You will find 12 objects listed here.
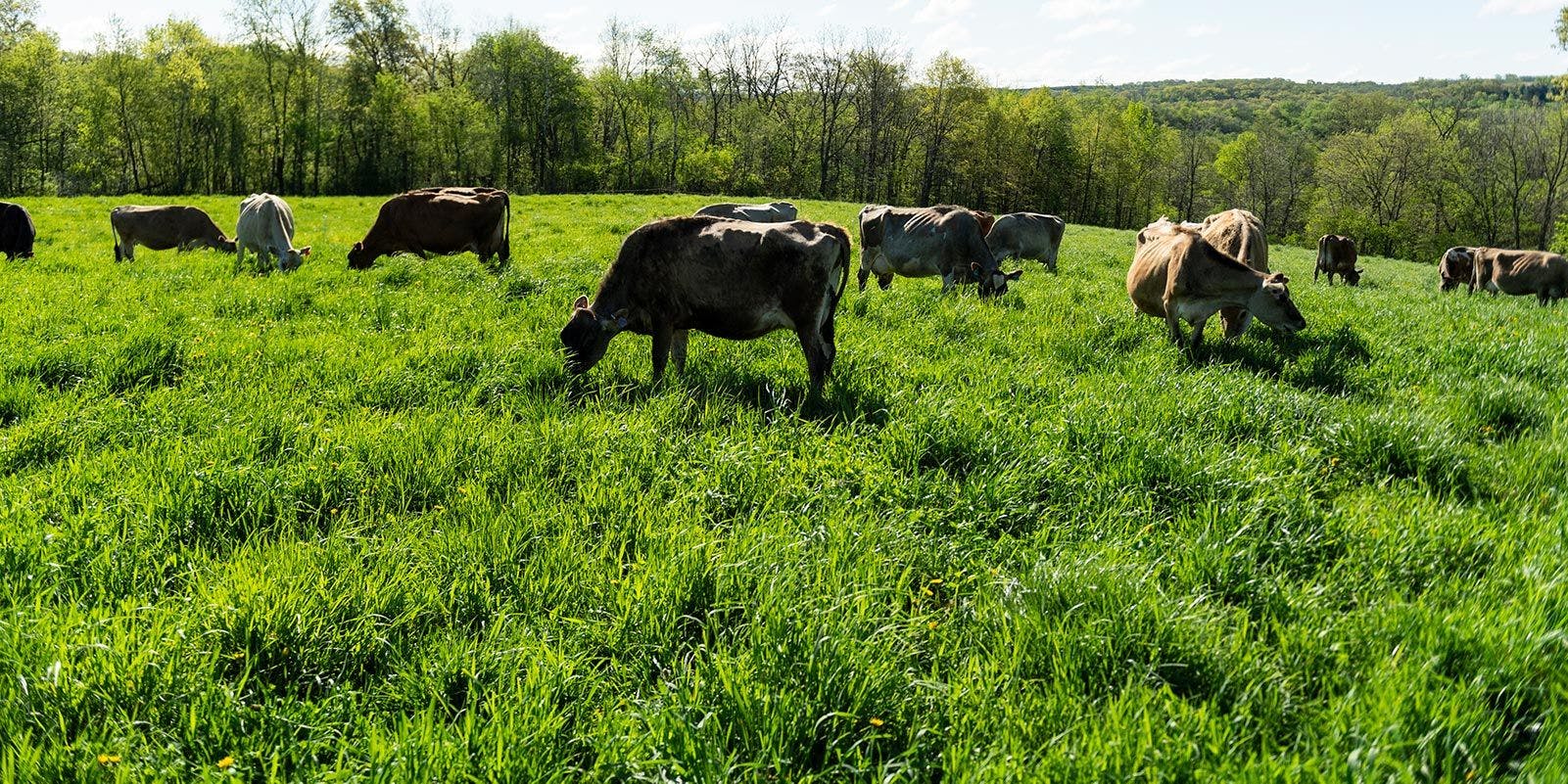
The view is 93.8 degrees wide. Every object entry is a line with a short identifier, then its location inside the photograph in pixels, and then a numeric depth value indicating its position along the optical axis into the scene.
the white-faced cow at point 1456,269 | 24.02
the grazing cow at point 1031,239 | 19.56
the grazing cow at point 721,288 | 6.77
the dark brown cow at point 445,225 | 15.19
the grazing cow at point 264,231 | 14.12
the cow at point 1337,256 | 22.66
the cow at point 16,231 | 15.71
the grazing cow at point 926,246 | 13.77
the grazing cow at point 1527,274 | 20.62
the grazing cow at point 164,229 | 17.23
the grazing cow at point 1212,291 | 8.50
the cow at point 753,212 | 18.89
